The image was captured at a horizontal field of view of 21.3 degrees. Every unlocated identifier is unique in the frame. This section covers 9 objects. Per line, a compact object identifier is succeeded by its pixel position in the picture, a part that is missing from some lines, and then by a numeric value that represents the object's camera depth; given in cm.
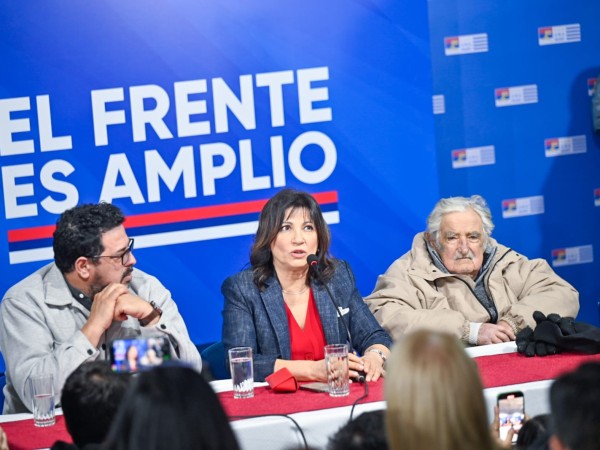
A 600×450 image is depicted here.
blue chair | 692
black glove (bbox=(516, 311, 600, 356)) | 577
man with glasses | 564
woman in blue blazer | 646
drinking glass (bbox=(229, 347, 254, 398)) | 524
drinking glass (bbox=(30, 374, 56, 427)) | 493
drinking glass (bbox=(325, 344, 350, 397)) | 514
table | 467
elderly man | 702
